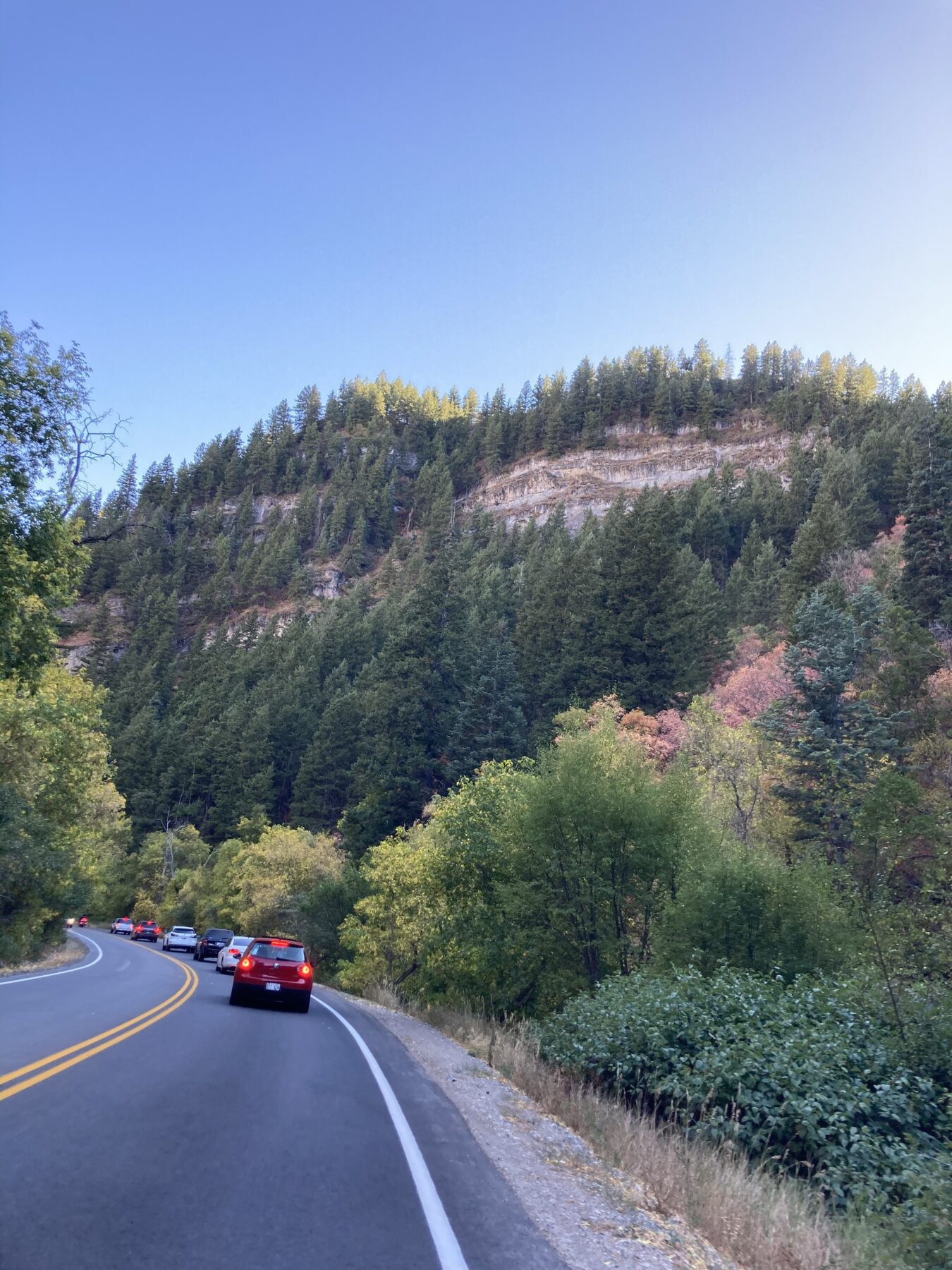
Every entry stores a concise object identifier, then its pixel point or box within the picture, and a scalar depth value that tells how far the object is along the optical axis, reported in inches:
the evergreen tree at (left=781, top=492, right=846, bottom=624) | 2105.1
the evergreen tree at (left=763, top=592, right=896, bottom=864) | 1118.4
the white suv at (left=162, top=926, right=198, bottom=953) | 1765.5
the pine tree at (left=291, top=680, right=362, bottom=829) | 2598.4
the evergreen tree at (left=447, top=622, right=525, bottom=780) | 2066.9
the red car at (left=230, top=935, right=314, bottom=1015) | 694.5
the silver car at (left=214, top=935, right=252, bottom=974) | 1113.4
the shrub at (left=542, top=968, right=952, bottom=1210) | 340.8
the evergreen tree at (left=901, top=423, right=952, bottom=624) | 1566.2
